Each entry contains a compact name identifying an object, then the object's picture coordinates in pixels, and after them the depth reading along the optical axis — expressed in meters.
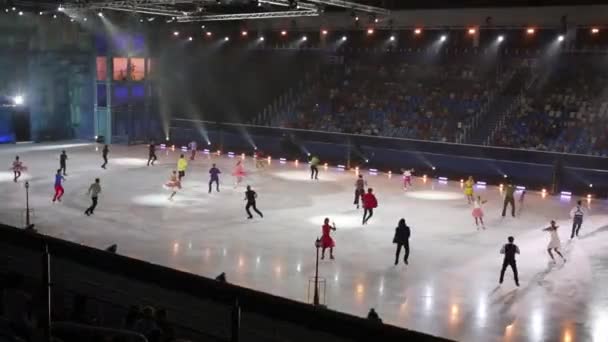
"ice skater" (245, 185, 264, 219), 21.54
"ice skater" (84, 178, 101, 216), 21.53
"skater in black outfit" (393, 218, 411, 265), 16.53
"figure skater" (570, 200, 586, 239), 19.92
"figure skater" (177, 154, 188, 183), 27.48
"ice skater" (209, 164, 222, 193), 25.82
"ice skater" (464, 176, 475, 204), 25.08
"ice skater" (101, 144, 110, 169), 31.95
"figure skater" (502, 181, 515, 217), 23.27
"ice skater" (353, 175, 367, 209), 23.69
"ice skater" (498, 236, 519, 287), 14.98
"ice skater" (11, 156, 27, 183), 27.42
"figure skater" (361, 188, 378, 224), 21.17
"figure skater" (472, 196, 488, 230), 21.17
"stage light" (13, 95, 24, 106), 42.69
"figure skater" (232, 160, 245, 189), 27.77
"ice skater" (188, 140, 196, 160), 36.31
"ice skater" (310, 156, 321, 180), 30.13
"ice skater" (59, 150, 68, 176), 28.31
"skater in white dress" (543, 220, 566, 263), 17.02
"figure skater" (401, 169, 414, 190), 28.29
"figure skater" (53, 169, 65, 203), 23.02
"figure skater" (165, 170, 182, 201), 24.62
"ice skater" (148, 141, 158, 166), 33.08
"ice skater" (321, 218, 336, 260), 16.67
